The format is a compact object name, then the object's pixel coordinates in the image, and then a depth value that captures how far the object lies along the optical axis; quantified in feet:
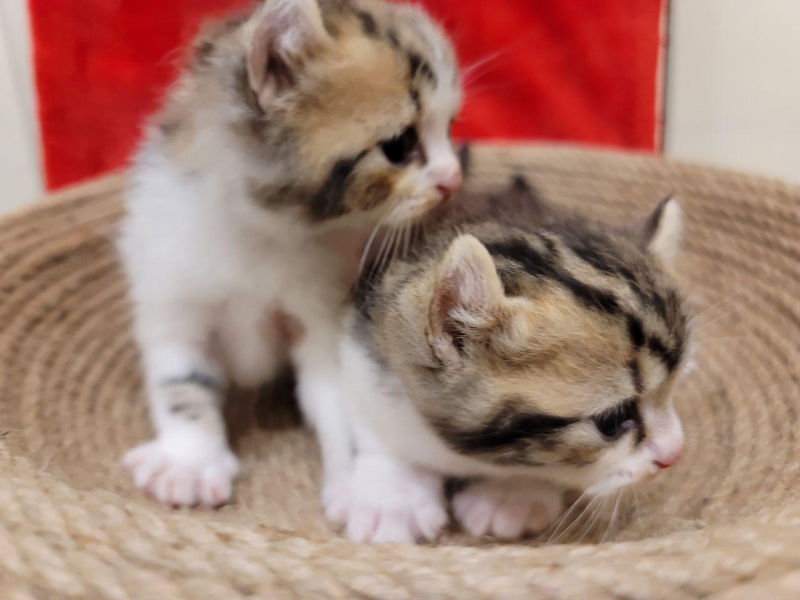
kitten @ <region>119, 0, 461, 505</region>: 0.78
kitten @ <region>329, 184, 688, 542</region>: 0.68
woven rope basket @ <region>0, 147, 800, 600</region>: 0.57
